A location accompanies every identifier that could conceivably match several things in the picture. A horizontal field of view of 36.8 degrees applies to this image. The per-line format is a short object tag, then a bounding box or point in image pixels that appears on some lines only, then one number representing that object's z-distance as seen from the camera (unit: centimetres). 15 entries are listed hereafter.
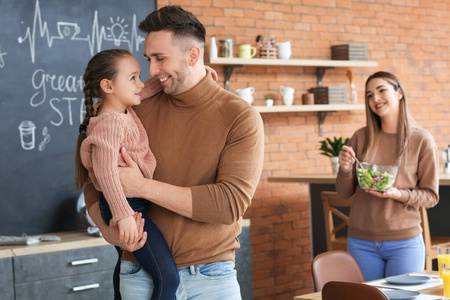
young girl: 185
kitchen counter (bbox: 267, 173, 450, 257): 463
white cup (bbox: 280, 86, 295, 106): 540
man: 187
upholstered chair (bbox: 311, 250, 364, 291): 299
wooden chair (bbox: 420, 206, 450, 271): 423
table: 256
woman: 335
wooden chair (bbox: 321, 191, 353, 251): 468
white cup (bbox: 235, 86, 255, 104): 503
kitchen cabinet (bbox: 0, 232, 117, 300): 360
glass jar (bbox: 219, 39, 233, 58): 504
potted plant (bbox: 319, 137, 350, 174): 522
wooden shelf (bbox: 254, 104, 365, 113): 525
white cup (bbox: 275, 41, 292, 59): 536
